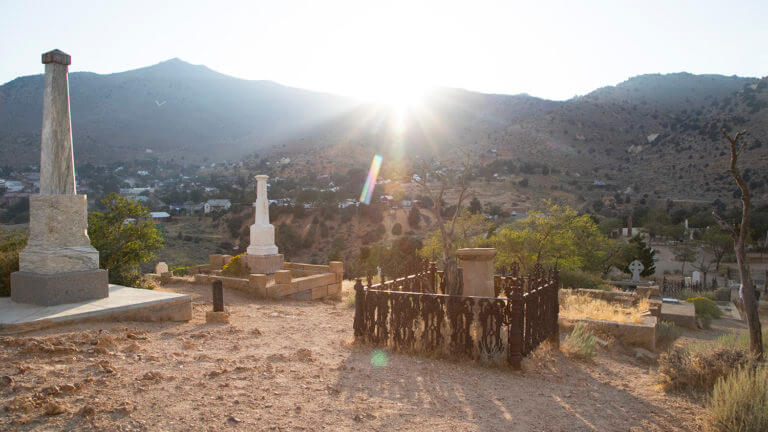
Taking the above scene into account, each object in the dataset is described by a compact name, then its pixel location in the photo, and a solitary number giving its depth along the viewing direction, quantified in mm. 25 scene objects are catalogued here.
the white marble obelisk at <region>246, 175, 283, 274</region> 14203
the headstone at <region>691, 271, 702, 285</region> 28122
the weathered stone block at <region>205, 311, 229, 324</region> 7934
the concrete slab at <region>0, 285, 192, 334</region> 6004
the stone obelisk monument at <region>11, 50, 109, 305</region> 7023
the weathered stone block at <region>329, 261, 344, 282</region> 13516
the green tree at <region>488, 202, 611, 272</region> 20375
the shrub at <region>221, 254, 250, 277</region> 14102
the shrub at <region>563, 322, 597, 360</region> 6980
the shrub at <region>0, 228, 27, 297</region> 8211
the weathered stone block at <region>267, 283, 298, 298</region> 11633
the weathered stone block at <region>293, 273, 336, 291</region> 12258
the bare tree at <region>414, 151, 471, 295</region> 7391
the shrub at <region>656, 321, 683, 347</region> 9438
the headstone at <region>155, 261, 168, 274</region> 15780
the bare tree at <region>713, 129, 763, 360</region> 5875
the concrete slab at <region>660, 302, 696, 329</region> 13125
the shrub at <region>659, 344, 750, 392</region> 5402
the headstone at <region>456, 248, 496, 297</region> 7418
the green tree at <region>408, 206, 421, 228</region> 42094
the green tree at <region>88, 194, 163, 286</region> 10422
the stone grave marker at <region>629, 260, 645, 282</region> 25050
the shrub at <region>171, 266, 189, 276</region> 15889
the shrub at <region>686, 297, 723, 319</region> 15736
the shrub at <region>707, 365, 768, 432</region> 3900
